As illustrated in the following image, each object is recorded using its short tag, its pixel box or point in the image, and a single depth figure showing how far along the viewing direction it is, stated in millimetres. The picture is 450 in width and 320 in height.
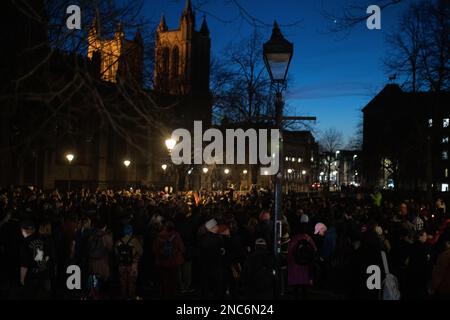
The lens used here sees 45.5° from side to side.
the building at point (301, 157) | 124169
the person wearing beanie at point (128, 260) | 10359
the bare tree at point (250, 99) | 37472
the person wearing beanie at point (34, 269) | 8750
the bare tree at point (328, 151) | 113062
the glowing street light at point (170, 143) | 20262
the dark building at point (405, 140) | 37656
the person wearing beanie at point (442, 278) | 7398
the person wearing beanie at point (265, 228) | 12445
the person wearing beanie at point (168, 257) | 10367
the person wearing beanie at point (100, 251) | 10250
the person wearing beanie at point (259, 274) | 8234
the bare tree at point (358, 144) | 80750
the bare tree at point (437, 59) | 23797
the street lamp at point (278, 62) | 8234
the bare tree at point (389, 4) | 9805
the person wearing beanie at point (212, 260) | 10227
